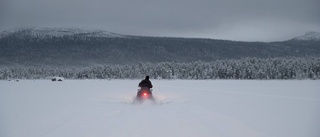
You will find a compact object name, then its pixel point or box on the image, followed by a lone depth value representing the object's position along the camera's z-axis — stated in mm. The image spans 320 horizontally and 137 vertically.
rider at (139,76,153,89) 23023
